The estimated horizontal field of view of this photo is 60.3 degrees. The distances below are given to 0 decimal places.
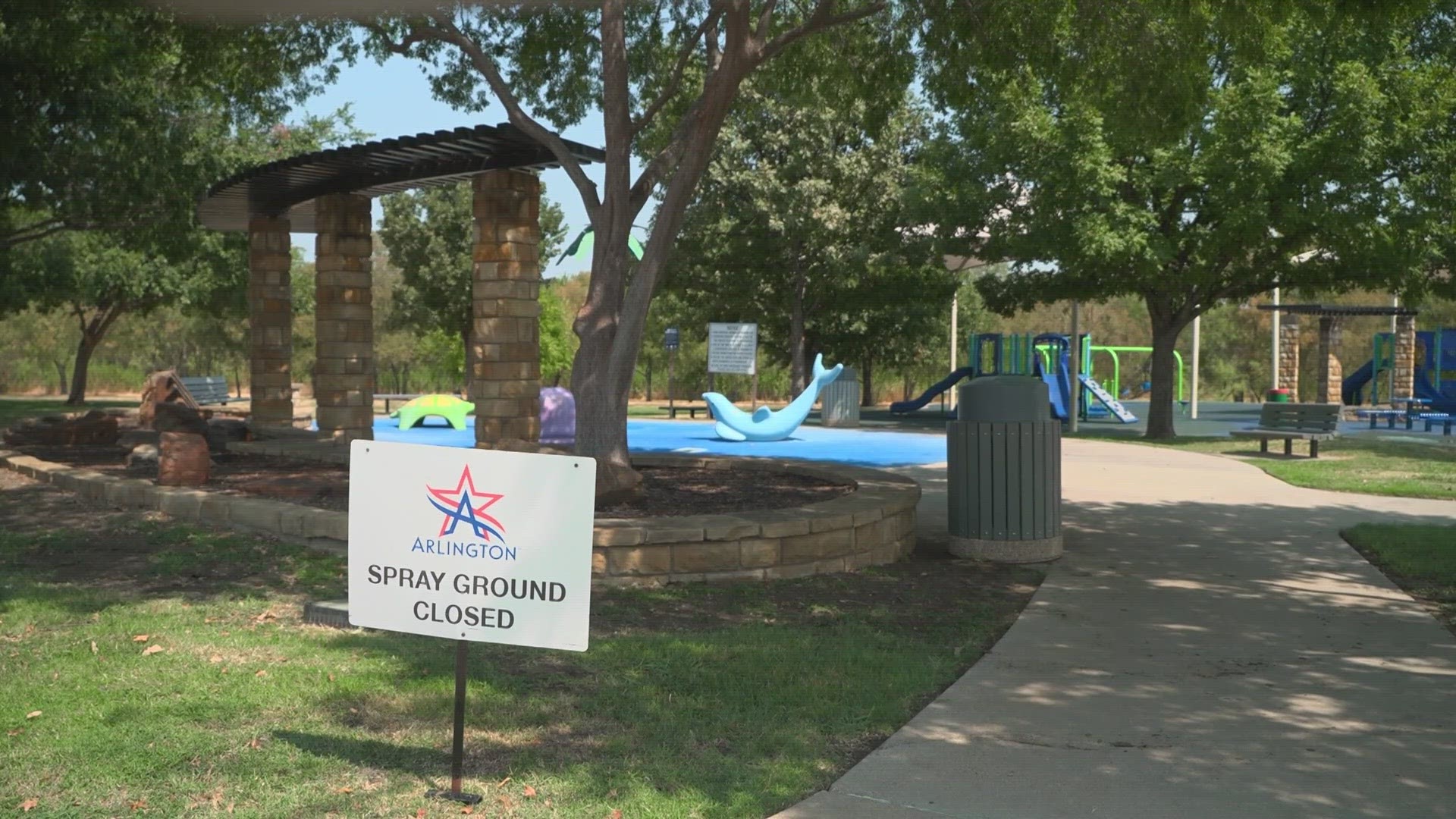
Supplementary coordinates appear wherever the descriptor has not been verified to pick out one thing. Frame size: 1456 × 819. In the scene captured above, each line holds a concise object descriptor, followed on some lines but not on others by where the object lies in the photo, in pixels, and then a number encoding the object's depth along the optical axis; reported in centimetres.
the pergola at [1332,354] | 3516
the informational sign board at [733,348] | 2809
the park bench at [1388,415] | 2650
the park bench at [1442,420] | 2467
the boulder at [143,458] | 1171
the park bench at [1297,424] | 1808
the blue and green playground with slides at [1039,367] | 2770
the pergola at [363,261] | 1312
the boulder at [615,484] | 917
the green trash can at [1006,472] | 869
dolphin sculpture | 2142
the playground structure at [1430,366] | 3088
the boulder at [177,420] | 1360
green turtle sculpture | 2319
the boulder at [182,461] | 1038
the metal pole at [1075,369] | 2408
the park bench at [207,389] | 3044
